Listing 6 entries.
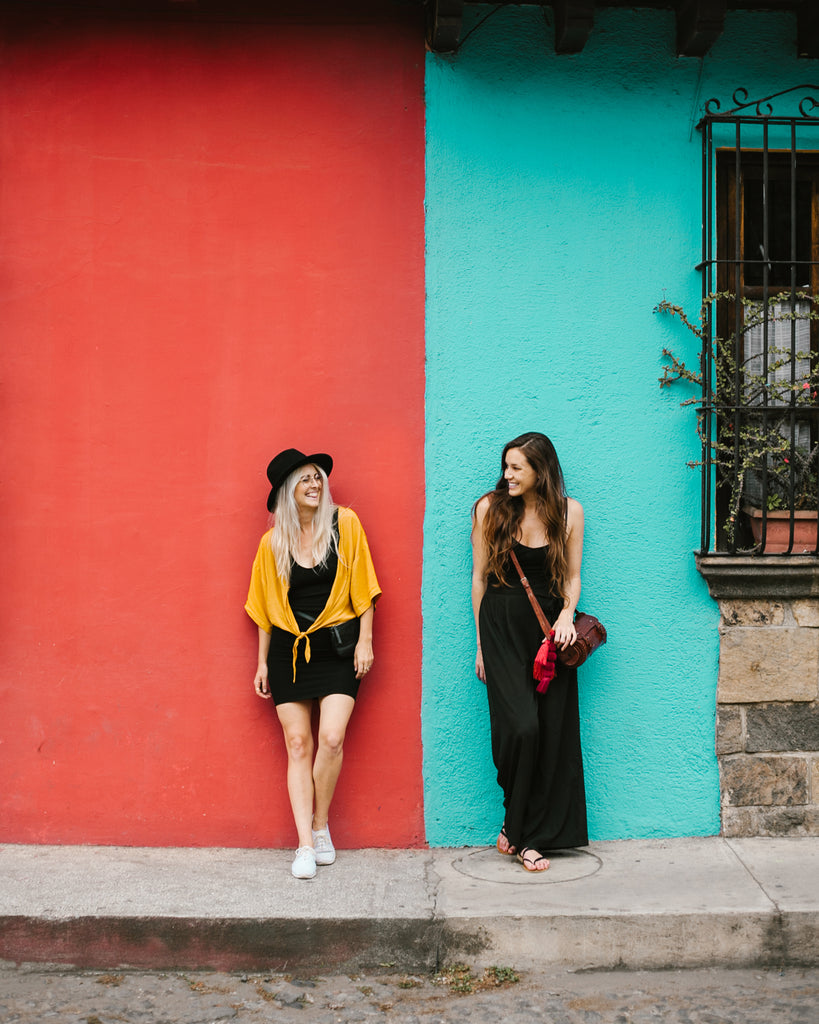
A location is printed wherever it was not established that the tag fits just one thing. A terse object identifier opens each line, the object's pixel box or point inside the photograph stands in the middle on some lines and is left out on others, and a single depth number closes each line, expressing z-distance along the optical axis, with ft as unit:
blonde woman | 13.53
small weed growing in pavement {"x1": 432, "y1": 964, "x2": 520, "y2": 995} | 11.28
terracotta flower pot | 14.44
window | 14.33
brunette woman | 13.42
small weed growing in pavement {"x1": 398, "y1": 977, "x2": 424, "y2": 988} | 11.36
